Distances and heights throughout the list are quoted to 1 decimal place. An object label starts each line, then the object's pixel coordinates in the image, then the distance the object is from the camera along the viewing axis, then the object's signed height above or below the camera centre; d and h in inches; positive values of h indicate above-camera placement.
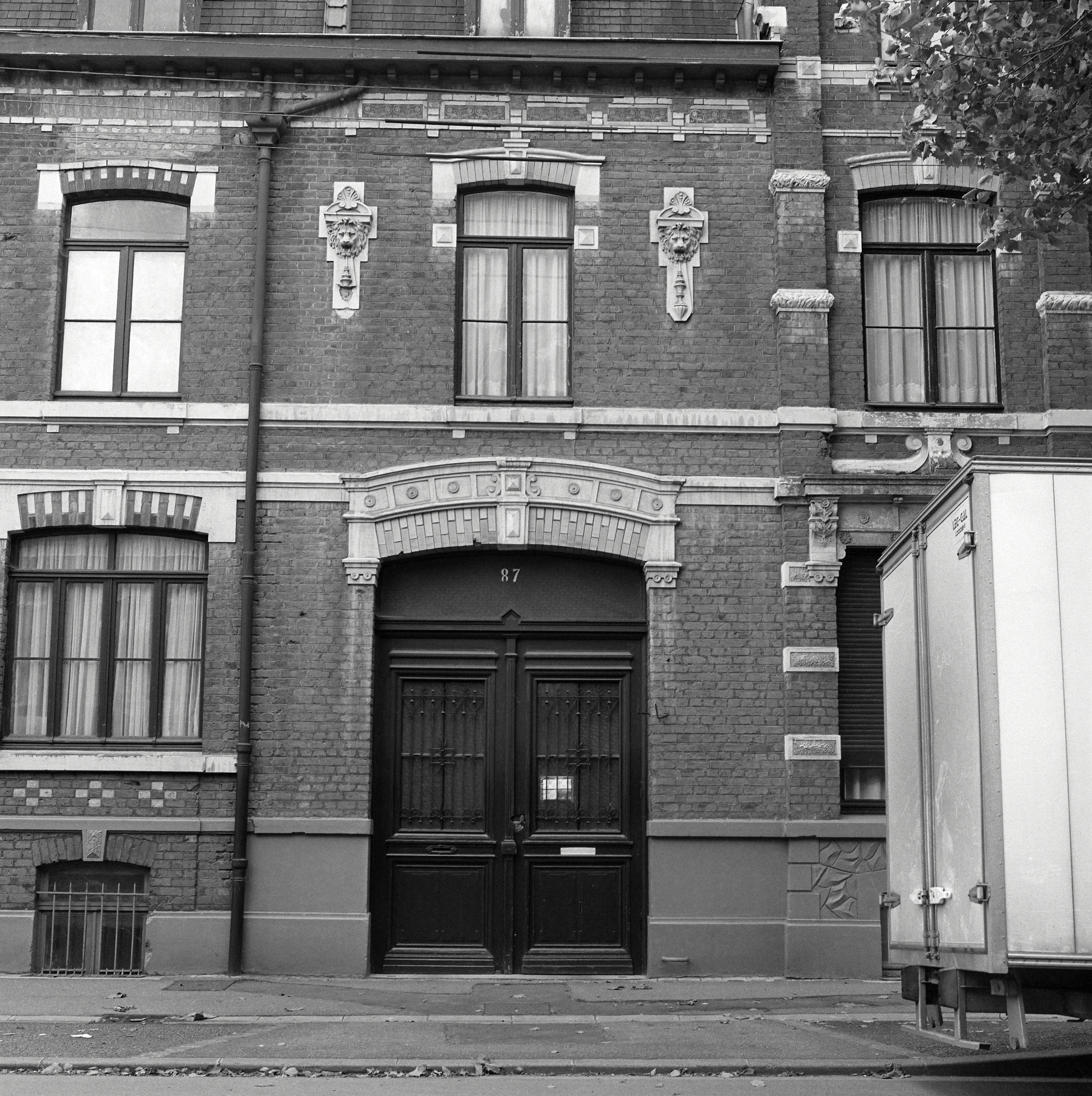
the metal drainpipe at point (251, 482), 521.3 +104.4
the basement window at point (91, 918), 527.5 -51.5
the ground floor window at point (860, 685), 542.6 +34.0
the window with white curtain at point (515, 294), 565.9 +182.4
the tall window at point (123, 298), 560.4 +177.5
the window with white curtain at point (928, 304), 569.9 +181.6
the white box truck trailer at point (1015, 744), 265.7 +6.7
